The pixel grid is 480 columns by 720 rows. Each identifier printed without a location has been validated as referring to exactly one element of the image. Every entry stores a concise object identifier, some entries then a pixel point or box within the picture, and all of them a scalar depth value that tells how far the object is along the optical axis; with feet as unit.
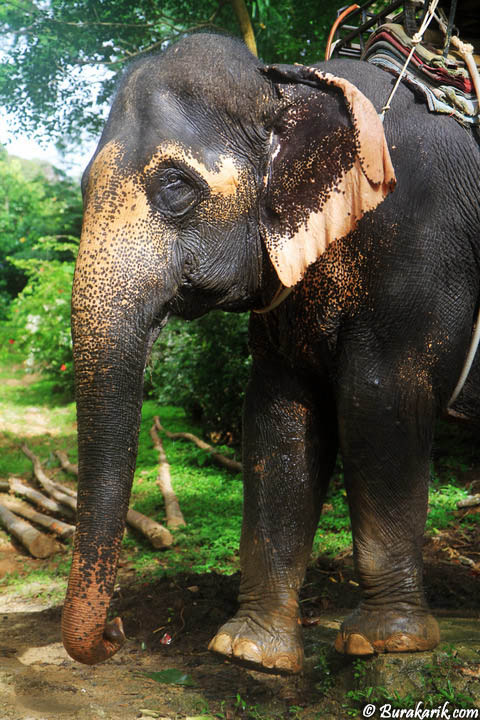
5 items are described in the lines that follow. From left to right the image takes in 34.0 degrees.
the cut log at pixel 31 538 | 18.48
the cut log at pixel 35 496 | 21.71
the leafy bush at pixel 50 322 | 38.70
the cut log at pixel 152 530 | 17.89
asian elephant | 7.38
